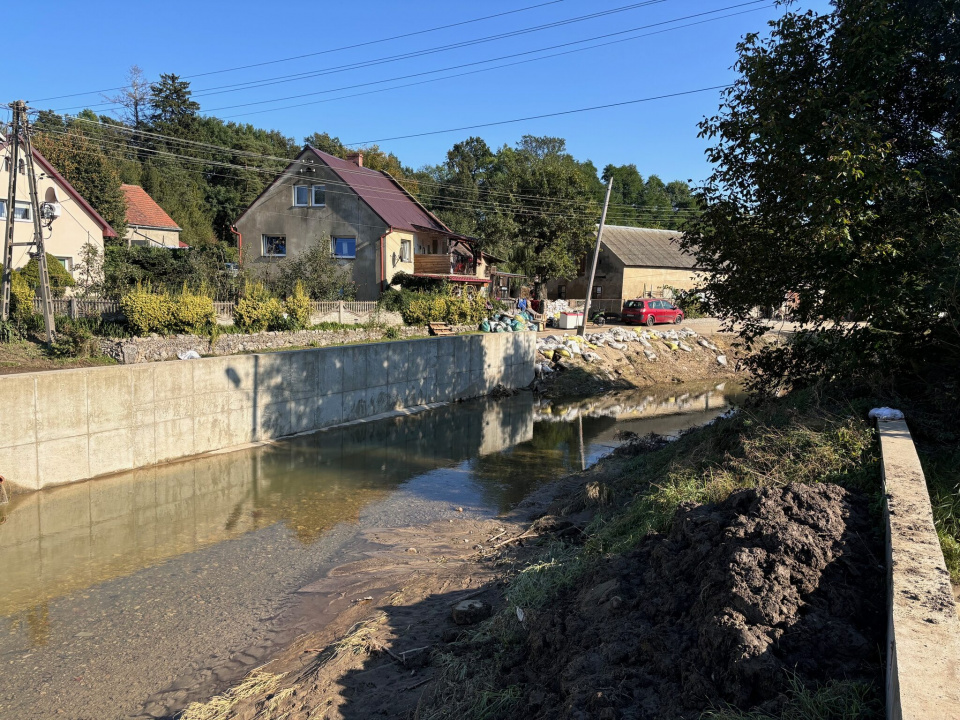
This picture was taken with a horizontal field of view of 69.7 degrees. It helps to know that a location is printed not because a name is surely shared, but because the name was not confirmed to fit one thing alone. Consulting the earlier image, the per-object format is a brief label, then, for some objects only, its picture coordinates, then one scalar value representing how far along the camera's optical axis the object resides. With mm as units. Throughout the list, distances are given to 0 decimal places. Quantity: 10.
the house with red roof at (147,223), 46188
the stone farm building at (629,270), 49969
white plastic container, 40969
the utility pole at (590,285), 35625
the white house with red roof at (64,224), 31203
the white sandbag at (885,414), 8023
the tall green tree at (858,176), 9172
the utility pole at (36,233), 19500
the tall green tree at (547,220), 50438
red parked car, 43478
